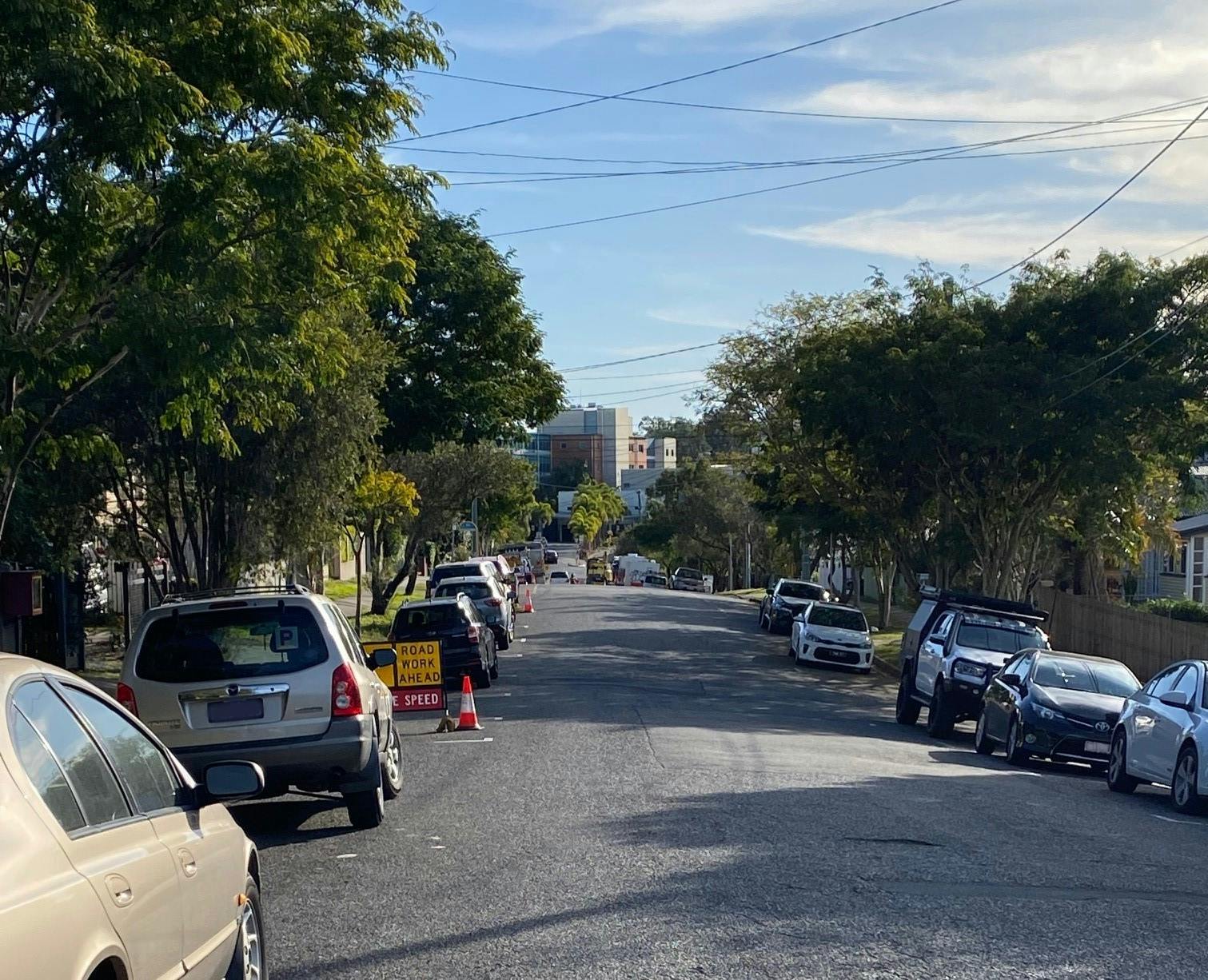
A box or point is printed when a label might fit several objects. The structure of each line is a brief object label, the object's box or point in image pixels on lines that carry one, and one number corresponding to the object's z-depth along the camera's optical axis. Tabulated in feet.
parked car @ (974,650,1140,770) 57.52
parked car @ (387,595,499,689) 79.82
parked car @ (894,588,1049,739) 70.28
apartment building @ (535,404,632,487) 581.94
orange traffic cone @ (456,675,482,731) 59.77
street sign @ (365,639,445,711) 65.05
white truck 340.57
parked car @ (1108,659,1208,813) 45.14
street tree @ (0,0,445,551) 36.88
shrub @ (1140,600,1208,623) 107.65
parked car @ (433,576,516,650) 105.50
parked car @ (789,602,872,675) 112.98
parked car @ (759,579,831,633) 149.79
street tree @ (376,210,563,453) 100.53
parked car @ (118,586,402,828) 34.06
